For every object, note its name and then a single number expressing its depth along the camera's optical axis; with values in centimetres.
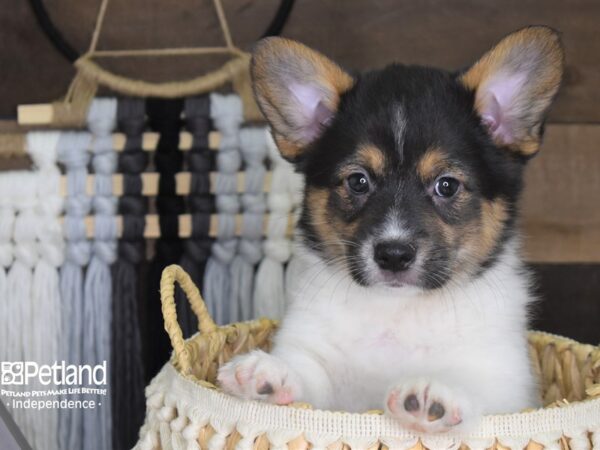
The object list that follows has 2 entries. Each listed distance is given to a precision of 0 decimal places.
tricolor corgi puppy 62
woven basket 53
